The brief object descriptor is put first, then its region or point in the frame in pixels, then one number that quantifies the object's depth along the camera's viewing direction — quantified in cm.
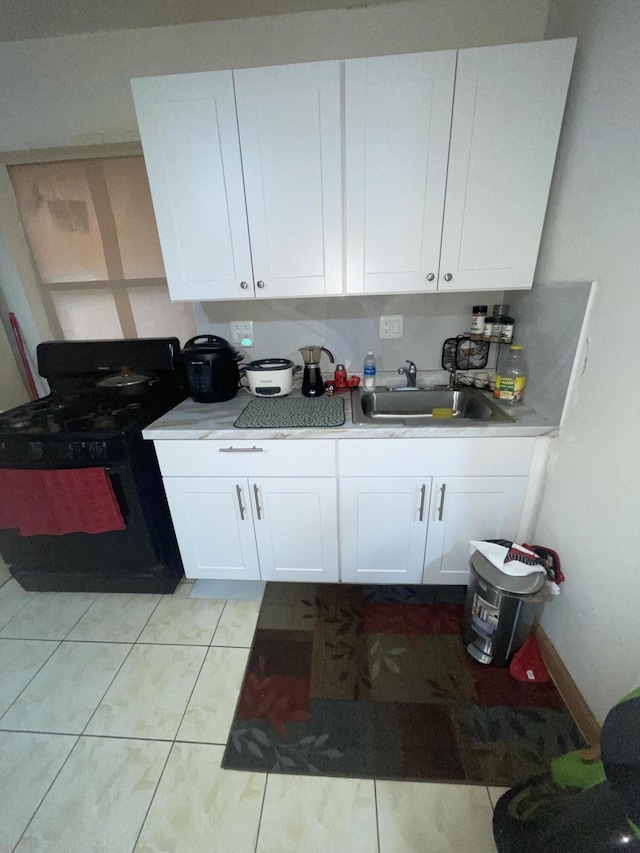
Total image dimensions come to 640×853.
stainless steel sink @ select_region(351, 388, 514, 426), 176
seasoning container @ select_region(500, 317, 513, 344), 161
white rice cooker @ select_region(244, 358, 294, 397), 167
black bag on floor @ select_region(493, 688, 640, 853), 62
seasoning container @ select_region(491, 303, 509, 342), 164
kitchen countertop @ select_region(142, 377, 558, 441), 135
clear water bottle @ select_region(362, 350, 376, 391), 179
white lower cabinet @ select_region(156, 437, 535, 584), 143
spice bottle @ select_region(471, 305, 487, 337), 171
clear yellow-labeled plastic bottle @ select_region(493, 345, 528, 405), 155
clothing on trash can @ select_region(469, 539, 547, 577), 127
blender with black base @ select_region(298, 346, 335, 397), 170
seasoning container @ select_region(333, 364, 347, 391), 182
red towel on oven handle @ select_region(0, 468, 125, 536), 144
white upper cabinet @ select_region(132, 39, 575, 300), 122
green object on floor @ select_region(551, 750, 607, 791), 84
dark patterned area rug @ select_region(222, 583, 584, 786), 114
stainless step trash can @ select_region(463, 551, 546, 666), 124
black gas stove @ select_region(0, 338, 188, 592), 144
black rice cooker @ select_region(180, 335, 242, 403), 162
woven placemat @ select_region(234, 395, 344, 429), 143
